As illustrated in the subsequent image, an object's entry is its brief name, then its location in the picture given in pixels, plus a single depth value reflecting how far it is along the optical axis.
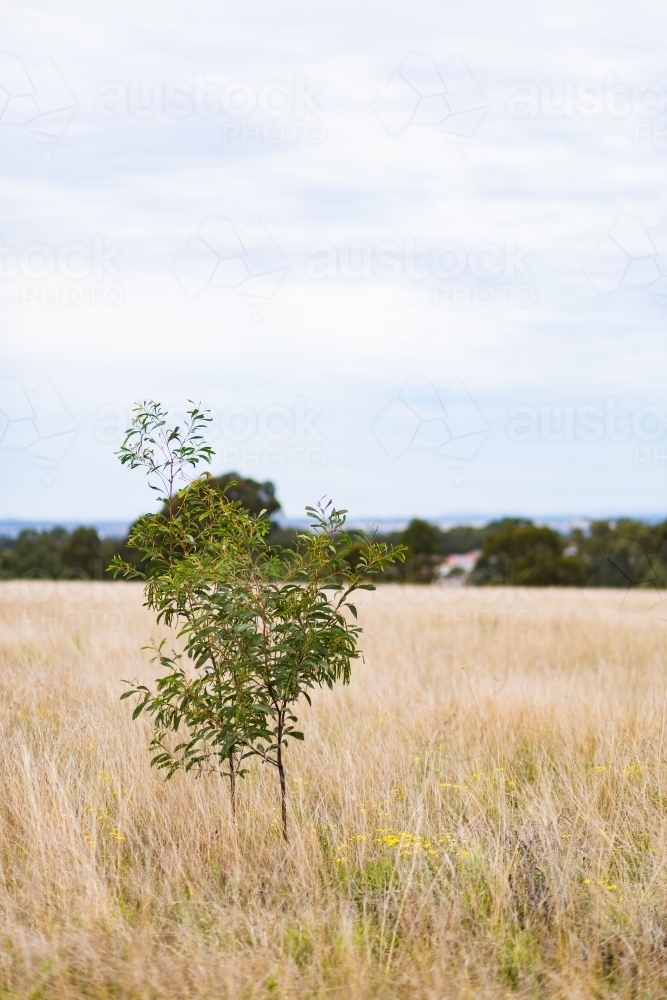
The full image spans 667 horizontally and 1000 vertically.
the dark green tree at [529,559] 34.41
